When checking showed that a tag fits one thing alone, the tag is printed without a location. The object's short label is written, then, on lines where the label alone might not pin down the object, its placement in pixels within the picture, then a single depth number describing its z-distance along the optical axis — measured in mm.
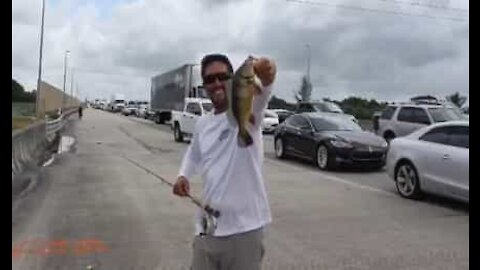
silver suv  21375
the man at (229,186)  3469
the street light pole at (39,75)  33219
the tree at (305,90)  64300
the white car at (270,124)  36750
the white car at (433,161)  10312
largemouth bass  3201
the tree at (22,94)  66994
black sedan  16688
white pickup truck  27125
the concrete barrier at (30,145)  14977
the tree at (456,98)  53562
